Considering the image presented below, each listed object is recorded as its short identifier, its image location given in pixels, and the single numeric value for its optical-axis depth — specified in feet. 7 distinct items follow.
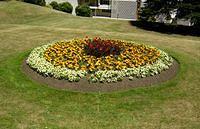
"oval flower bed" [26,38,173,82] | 49.39
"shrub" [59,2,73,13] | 173.78
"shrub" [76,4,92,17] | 168.76
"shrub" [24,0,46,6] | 168.06
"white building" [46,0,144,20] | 177.58
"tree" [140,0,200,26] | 100.68
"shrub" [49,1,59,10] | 174.15
